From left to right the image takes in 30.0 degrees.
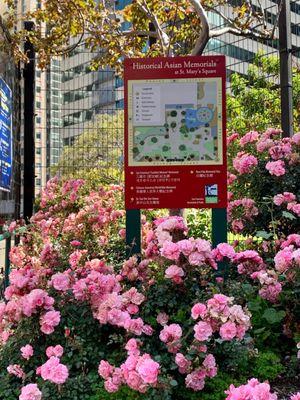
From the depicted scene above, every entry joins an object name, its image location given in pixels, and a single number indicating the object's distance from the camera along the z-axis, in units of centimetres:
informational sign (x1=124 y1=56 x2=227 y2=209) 371
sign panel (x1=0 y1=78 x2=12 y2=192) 570
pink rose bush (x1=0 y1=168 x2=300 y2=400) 232
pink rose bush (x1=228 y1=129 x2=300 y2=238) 396
